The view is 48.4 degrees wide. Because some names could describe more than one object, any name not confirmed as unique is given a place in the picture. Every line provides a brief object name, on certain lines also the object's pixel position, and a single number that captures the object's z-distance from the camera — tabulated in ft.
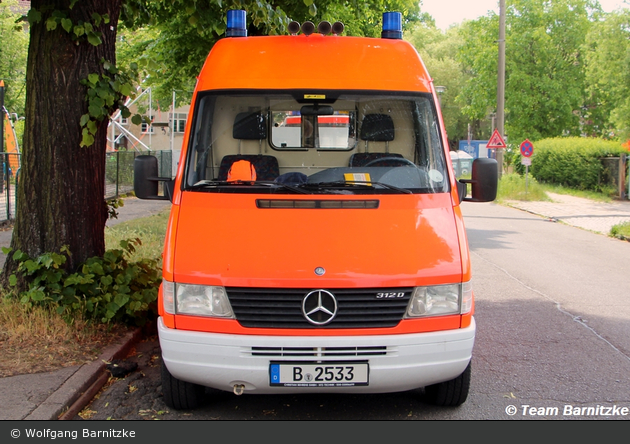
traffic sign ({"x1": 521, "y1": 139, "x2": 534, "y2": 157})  83.92
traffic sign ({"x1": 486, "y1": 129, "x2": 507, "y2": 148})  89.45
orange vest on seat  16.05
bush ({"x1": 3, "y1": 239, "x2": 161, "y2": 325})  19.75
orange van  13.32
